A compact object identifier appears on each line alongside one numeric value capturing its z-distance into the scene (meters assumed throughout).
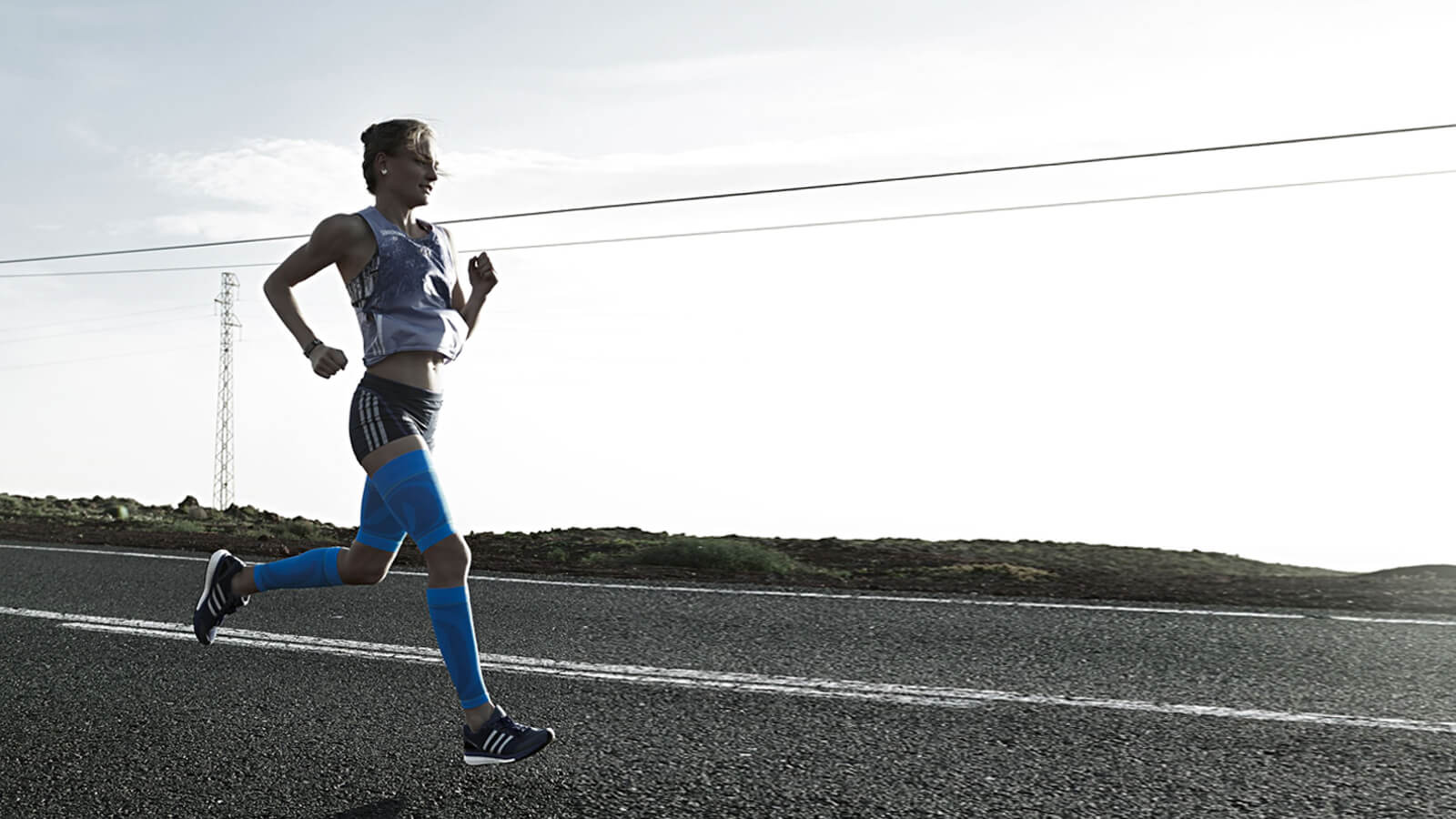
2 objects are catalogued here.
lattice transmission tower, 29.27
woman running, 3.53
